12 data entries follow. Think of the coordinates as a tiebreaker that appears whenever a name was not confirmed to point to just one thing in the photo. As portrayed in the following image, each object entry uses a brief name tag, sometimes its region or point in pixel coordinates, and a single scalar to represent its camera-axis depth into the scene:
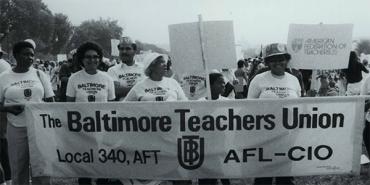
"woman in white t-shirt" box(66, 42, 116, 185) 5.30
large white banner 4.68
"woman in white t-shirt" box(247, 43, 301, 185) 4.96
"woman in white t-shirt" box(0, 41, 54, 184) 5.21
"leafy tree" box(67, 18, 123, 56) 107.54
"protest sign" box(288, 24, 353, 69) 6.00
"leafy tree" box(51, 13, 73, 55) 90.12
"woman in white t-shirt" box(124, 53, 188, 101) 5.11
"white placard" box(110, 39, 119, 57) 13.39
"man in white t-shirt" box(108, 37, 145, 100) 6.39
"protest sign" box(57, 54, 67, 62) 26.02
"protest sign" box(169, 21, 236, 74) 5.43
